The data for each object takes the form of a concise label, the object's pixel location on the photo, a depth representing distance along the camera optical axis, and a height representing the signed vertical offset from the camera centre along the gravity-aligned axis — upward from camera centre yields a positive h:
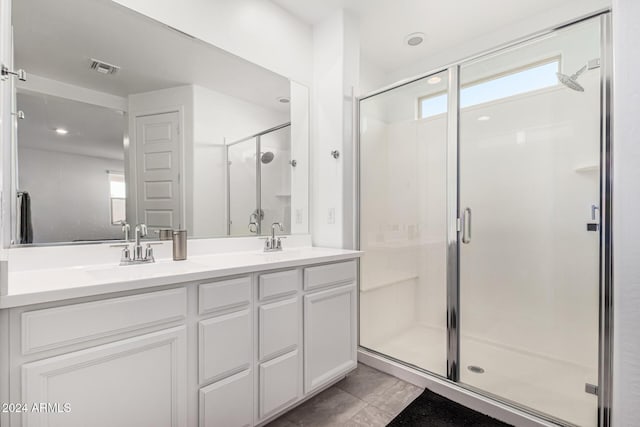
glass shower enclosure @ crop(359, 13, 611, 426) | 1.61 -0.10
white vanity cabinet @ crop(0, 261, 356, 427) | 0.90 -0.54
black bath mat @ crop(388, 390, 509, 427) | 1.59 -1.13
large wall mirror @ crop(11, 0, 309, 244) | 1.31 +0.43
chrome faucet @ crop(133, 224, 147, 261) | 1.49 -0.19
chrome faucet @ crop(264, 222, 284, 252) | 2.09 -0.23
